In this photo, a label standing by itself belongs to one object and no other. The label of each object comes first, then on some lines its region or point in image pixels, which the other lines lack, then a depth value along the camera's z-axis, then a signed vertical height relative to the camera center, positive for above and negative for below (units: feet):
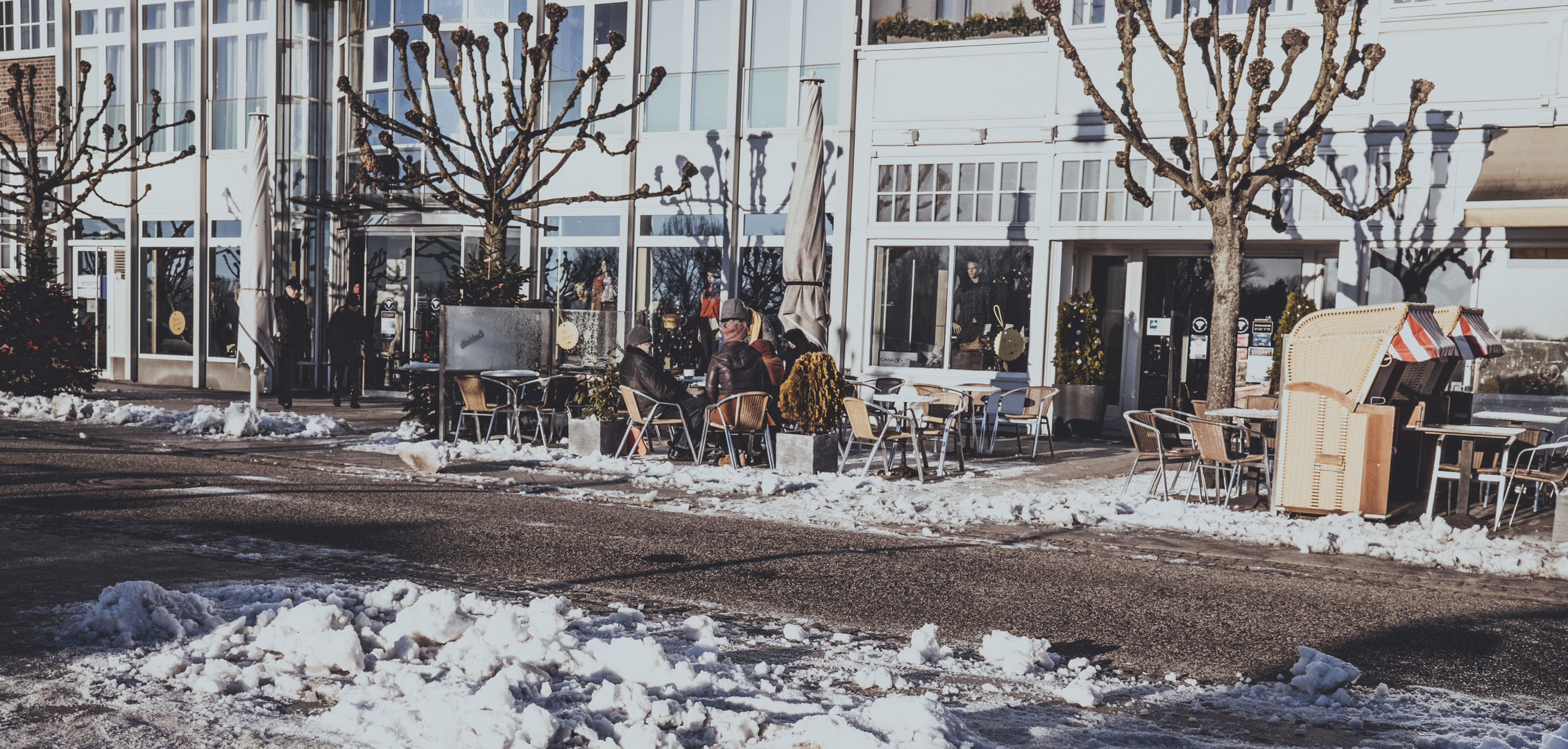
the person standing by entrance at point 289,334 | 60.39 -2.89
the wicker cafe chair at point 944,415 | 37.86 -3.56
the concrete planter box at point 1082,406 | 54.29 -4.18
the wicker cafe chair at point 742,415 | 38.29 -3.68
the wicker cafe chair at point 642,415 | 39.50 -3.89
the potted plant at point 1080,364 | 54.29 -2.38
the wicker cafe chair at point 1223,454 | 31.95 -3.60
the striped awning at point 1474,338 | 33.30 -0.36
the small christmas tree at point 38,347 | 55.36 -3.55
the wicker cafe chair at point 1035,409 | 45.09 -3.70
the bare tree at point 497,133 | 52.80 +6.74
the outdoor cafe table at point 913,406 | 37.17 -3.26
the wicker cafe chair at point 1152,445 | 33.55 -3.57
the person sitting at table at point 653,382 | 39.73 -2.85
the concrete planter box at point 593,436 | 41.06 -4.79
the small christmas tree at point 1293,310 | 49.85 +0.27
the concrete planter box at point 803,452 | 38.06 -4.64
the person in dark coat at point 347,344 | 62.59 -3.29
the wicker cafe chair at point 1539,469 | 31.24 -3.84
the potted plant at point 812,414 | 38.17 -3.52
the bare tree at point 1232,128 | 37.91 +5.71
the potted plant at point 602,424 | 41.11 -4.39
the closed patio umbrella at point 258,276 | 49.03 -0.07
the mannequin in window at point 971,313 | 57.62 -0.44
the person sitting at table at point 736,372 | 39.45 -2.41
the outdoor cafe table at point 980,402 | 45.50 -3.51
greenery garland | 56.34 +12.46
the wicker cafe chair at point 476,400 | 42.65 -3.95
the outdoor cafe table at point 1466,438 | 31.50 -2.87
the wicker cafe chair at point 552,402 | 43.50 -4.11
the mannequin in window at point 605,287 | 65.92 +0.06
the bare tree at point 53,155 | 65.98 +6.78
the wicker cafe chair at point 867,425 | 36.63 -3.65
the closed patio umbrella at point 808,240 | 49.06 +2.23
